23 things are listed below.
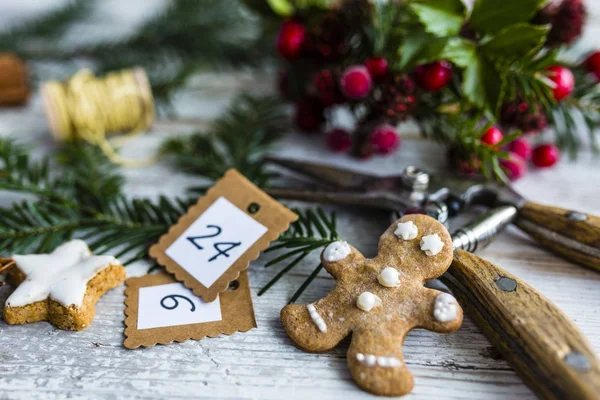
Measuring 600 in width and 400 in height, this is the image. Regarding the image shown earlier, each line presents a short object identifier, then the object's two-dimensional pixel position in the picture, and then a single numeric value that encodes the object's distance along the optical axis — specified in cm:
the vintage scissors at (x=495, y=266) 23
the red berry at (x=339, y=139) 37
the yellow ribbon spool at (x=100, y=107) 37
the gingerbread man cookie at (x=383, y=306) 24
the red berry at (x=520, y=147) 35
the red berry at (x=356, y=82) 33
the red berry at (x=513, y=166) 34
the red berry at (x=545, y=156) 36
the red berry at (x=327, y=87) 35
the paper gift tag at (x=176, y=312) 27
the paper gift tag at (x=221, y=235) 28
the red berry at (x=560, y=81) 33
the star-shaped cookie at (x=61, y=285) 26
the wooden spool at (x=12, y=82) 41
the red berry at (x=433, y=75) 32
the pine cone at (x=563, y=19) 33
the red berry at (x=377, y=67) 33
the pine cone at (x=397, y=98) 32
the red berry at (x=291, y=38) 36
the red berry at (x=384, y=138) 35
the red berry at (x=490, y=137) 32
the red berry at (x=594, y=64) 34
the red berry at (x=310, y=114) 38
